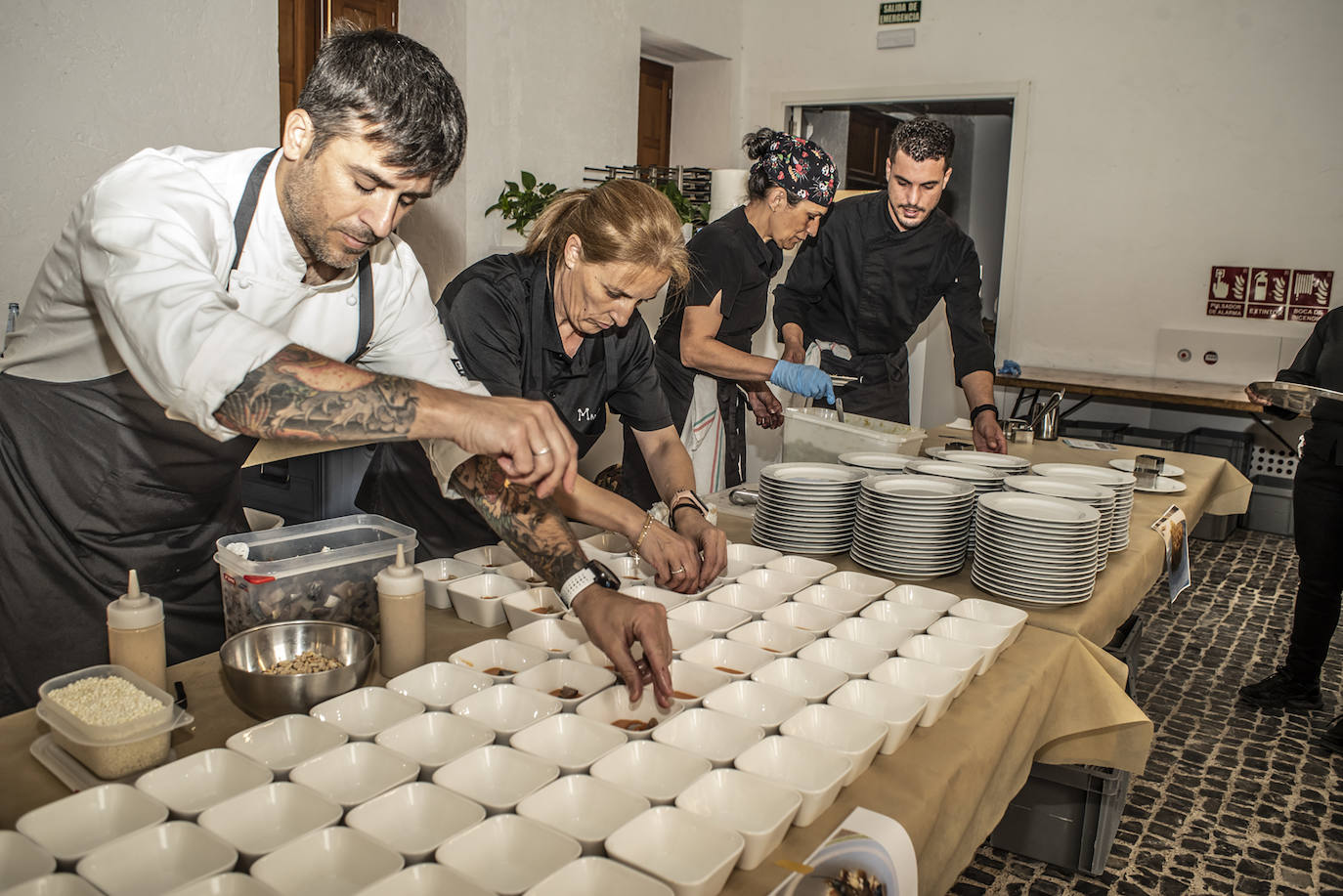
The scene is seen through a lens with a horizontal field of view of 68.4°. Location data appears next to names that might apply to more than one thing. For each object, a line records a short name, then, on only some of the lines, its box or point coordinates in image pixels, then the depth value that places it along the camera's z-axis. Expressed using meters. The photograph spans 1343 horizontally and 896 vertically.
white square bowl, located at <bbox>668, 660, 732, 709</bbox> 1.35
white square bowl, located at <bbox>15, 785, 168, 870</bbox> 0.94
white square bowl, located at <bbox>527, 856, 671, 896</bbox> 0.90
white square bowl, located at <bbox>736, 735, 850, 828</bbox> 1.08
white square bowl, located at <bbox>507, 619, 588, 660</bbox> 1.49
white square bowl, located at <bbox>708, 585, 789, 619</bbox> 1.70
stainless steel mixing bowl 1.20
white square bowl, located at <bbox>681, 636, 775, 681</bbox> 1.44
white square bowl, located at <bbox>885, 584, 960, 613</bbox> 1.76
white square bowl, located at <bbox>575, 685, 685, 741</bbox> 1.28
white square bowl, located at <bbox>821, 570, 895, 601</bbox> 1.79
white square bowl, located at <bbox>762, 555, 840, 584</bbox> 1.86
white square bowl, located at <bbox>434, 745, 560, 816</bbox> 1.08
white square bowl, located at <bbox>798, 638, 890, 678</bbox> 1.46
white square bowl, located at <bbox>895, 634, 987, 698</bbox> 1.46
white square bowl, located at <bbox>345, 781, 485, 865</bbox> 1.00
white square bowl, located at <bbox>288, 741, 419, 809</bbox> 1.06
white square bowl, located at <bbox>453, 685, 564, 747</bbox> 1.25
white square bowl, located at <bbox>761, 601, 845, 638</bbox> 1.62
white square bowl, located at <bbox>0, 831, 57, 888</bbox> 0.88
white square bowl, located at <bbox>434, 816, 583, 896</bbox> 0.94
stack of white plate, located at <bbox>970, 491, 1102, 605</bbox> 1.85
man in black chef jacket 3.40
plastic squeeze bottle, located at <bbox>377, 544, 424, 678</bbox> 1.36
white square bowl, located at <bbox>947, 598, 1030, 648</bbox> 1.67
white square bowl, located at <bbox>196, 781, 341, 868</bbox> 0.97
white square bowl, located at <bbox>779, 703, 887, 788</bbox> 1.19
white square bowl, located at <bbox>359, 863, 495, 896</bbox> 0.89
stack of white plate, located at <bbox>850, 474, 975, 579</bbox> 1.96
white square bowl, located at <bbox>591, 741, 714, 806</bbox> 1.12
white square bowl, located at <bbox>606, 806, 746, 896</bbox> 0.92
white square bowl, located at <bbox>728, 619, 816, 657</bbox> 1.53
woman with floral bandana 2.88
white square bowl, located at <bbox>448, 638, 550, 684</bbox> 1.41
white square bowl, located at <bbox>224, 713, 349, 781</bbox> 1.12
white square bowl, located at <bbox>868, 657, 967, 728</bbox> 1.33
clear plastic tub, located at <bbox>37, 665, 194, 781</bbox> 1.04
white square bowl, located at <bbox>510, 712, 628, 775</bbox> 1.18
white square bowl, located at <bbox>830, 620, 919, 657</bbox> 1.56
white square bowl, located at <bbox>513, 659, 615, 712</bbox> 1.33
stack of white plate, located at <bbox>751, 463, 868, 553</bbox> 2.06
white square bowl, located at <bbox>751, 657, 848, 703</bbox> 1.37
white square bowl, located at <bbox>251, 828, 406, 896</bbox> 0.91
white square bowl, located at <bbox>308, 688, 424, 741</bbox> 1.21
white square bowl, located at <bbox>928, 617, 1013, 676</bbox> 1.54
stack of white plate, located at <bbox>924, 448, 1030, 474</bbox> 2.60
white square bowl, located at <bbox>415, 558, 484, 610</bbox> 1.66
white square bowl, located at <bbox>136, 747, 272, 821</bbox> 1.03
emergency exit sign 6.36
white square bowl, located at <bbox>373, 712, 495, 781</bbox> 1.16
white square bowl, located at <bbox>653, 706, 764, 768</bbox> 1.20
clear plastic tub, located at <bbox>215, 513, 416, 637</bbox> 1.39
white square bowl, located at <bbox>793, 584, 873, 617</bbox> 1.72
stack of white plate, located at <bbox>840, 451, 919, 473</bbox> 2.45
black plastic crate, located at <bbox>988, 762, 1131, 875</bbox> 2.12
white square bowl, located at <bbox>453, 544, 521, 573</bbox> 1.79
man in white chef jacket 1.12
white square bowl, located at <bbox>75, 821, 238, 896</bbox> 0.89
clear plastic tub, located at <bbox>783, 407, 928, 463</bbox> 2.67
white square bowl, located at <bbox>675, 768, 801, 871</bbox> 0.99
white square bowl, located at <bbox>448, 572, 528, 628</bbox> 1.58
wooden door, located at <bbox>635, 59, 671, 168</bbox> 6.71
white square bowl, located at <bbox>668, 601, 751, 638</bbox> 1.60
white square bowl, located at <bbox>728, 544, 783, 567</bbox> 1.94
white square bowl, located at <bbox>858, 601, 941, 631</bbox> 1.65
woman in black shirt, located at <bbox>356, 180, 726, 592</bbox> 1.83
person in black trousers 3.03
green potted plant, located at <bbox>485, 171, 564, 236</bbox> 4.80
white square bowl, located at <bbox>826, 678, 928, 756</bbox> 1.24
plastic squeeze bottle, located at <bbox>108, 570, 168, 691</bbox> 1.21
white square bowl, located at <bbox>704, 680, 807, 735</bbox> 1.30
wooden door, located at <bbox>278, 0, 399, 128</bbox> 4.23
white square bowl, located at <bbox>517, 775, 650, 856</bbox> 1.03
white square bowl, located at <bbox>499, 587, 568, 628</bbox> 1.55
